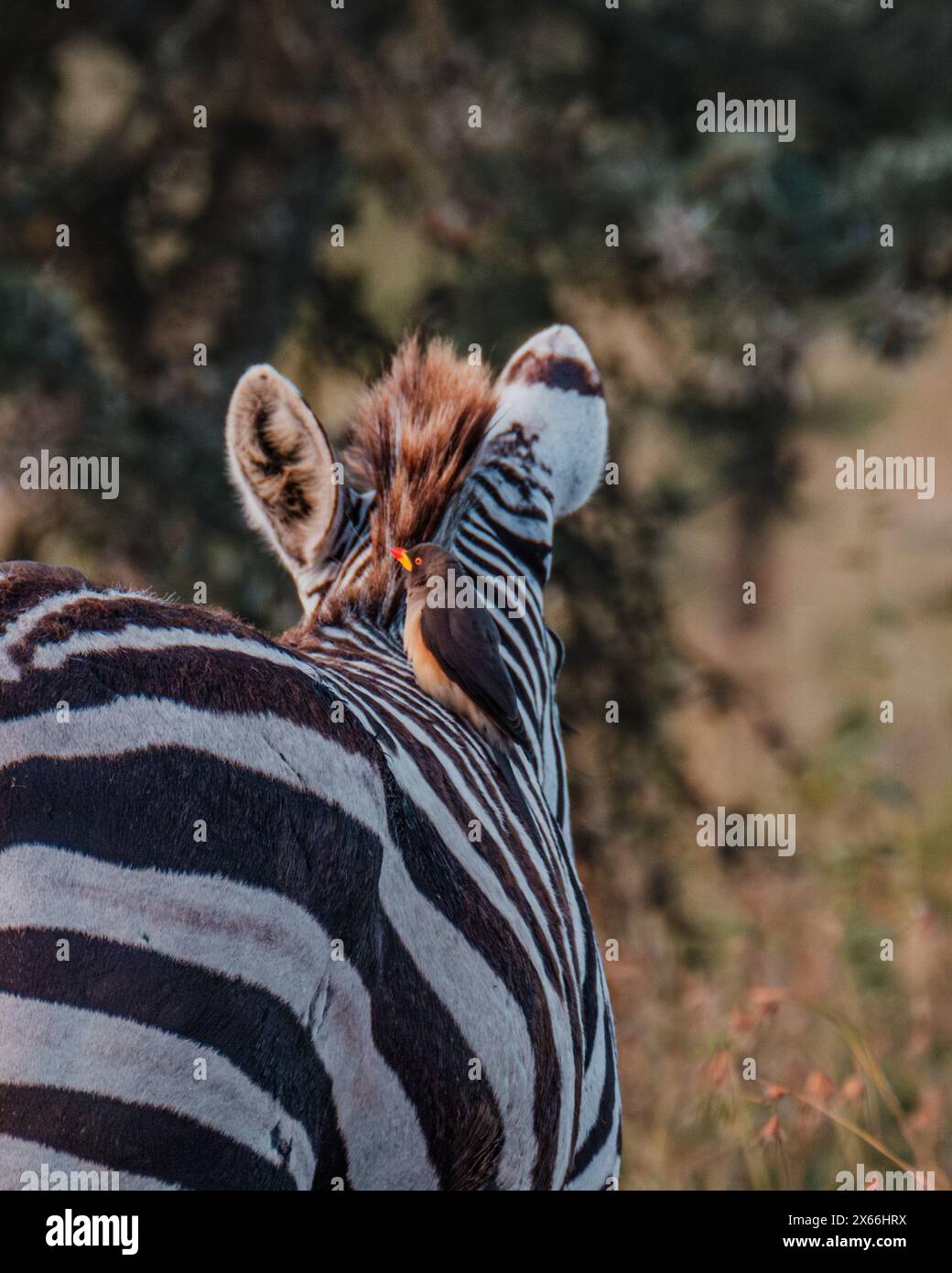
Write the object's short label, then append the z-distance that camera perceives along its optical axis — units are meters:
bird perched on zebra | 2.71
